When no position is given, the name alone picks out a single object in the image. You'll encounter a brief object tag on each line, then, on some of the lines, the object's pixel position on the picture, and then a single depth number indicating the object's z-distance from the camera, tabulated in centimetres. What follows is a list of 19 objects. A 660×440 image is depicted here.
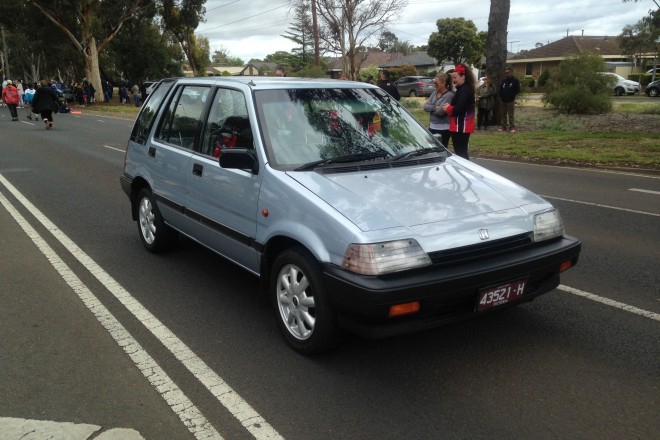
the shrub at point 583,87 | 1964
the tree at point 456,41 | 7038
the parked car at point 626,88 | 3722
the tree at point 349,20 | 3878
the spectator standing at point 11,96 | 2596
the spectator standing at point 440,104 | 895
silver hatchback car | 325
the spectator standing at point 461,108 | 853
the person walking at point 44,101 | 2125
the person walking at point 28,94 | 3358
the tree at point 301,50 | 7763
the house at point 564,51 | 6319
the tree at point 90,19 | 4138
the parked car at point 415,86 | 4106
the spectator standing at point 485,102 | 1838
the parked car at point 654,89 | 3494
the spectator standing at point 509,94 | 1722
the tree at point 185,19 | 4828
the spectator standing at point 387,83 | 1515
